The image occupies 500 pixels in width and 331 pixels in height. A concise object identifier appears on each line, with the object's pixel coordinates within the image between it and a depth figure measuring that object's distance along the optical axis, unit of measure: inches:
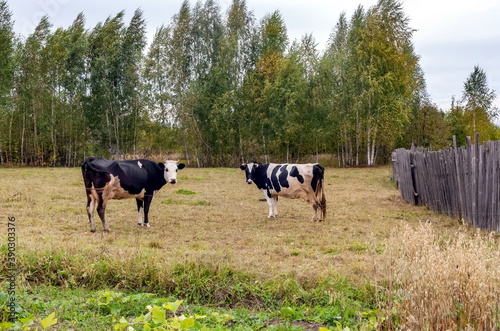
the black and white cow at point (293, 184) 421.2
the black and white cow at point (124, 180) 351.9
